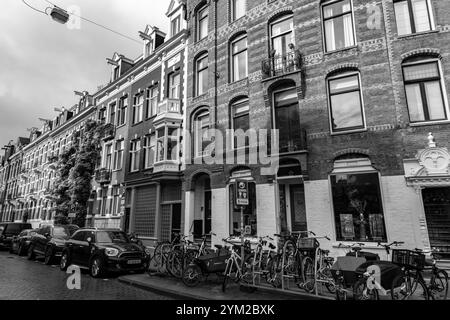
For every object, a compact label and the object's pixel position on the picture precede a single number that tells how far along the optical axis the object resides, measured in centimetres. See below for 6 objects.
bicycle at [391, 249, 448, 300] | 604
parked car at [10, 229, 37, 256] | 1759
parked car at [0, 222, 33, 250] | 2067
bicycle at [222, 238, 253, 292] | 805
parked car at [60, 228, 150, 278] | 1047
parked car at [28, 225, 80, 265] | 1405
